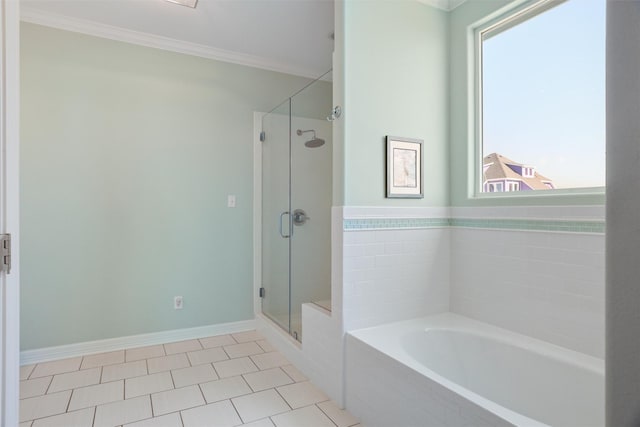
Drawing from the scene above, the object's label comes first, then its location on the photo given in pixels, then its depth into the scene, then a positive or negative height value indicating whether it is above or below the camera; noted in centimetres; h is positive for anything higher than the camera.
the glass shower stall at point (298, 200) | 291 +9
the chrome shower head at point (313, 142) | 294 +58
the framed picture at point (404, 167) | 215 +27
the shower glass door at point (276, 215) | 306 -3
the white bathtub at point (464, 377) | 141 -77
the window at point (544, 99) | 173 +61
